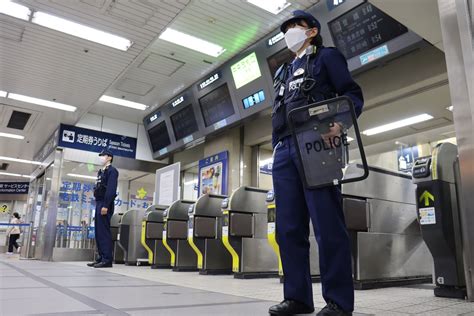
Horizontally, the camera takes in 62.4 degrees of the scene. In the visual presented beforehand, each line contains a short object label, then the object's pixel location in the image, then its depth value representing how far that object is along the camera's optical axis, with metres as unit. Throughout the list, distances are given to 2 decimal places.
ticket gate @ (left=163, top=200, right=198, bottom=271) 6.37
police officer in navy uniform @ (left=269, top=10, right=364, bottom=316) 1.84
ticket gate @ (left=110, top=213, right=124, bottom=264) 8.40
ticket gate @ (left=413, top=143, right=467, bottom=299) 2.90
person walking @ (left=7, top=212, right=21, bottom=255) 14.06
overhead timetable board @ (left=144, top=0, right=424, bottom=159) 4.71
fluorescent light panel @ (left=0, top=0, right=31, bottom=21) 5.29
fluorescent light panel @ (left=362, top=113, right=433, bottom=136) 5.89
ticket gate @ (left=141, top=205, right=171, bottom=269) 7.02
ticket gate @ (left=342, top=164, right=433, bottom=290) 3.72
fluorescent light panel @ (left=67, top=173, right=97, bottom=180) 10.03
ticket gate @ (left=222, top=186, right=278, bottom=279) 4.97
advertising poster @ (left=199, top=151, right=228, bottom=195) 7.89
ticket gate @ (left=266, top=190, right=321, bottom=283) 4.25
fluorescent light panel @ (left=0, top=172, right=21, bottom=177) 17.18
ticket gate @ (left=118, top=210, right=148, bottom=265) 7.87
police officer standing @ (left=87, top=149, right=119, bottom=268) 6.16
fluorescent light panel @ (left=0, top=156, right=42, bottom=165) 14.20
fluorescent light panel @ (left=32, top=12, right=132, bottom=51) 5.57
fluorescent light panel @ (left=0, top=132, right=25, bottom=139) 11.15
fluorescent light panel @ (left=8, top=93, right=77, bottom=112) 8.42
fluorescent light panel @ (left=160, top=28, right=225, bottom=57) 6.38
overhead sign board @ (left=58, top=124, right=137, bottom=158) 9.61
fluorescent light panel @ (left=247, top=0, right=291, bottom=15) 5.52
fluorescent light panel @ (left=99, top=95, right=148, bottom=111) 8.91
